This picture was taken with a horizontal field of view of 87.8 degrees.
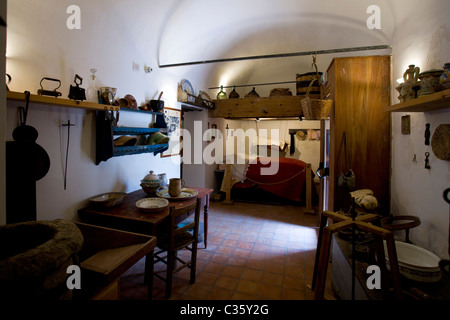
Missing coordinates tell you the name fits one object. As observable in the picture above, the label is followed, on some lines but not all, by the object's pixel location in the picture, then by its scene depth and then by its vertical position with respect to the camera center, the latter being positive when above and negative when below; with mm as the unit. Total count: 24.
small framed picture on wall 3312 +406
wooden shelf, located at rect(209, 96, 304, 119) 3875 +876
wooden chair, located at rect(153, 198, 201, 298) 1896 -759
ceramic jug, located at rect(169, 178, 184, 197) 2355 -303
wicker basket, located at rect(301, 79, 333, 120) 2250 +492
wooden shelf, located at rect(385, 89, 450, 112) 1199 +331
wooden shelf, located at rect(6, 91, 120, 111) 1391 +379
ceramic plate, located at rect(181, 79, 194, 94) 3594 +1126
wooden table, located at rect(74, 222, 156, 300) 1052 -537
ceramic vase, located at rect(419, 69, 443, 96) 1319 +447
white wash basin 1242 -611
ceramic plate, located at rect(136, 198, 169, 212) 1960 -423
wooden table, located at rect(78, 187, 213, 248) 1806 -486
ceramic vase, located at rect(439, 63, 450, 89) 1213 +432
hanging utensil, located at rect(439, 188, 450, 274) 738 -335
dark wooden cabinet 2279 +372
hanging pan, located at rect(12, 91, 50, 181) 1469 +77
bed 4676 -408
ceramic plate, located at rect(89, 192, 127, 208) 1996 -378
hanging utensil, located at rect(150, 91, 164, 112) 2863 +650
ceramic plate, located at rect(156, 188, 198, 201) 2347 -392
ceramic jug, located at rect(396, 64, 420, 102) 1509 +494
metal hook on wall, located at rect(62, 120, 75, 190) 1905 +56
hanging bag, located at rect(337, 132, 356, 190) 2205 -205
